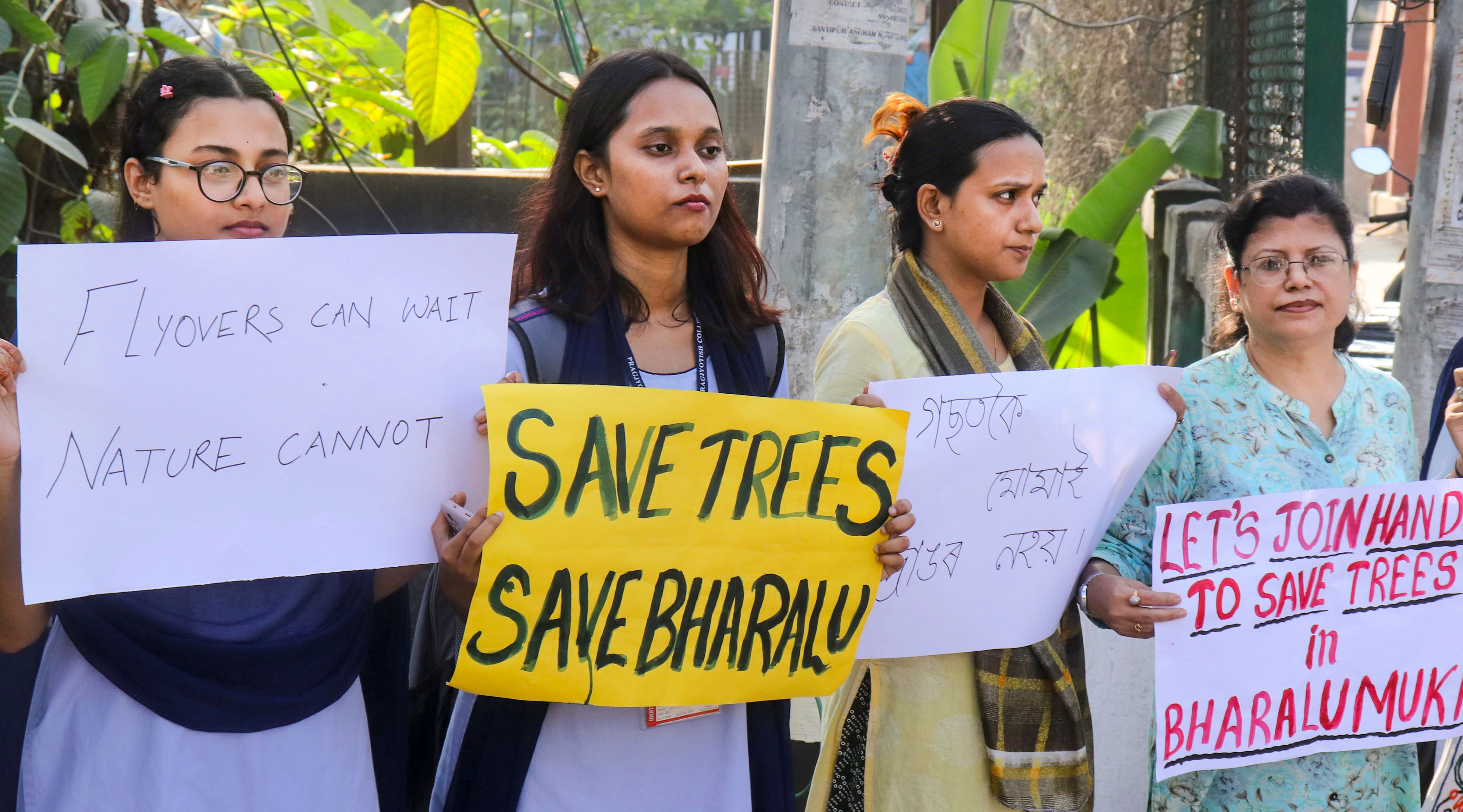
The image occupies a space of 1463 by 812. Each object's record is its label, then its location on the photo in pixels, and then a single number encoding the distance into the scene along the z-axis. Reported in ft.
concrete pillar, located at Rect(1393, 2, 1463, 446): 12.14
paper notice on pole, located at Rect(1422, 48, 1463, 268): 12.10
